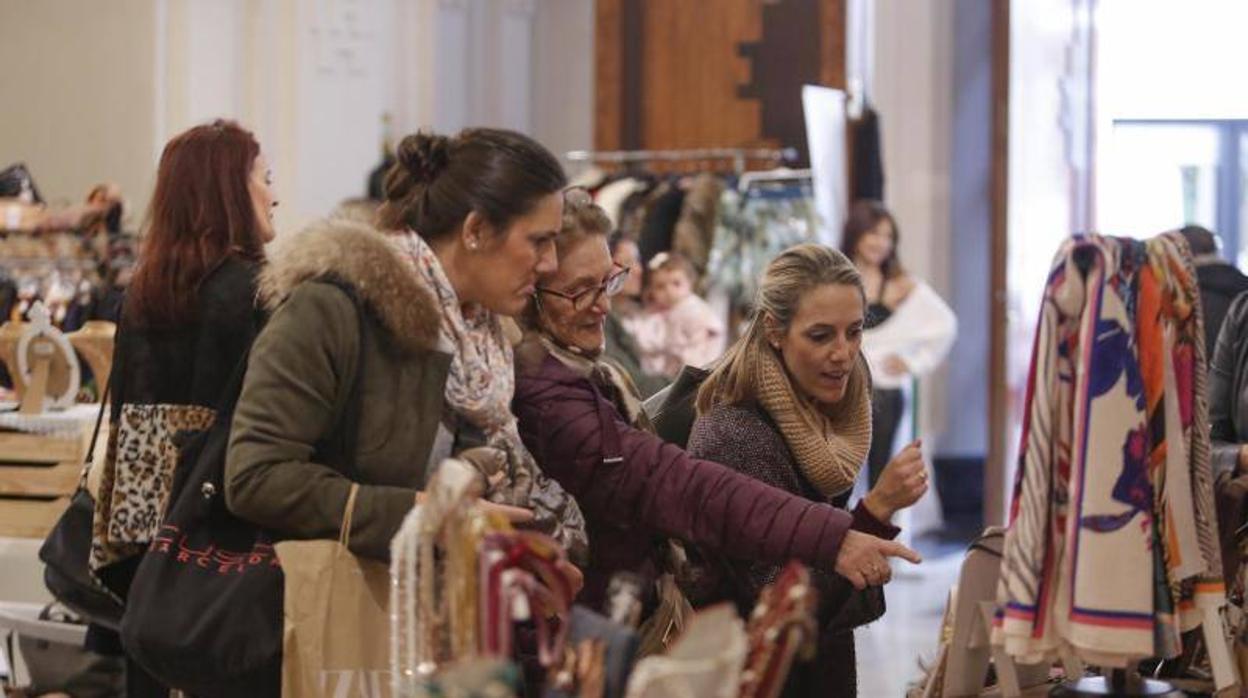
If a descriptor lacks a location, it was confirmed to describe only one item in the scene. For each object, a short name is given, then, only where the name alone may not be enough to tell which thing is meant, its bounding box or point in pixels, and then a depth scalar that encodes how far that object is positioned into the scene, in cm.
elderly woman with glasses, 320
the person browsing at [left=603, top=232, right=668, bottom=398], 702
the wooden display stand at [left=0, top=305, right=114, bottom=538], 521
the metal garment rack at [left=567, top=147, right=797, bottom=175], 1016
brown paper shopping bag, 303
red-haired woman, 387
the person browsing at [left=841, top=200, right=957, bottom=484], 934
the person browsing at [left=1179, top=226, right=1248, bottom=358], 549
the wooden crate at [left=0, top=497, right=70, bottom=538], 523
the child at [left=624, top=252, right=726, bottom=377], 853
